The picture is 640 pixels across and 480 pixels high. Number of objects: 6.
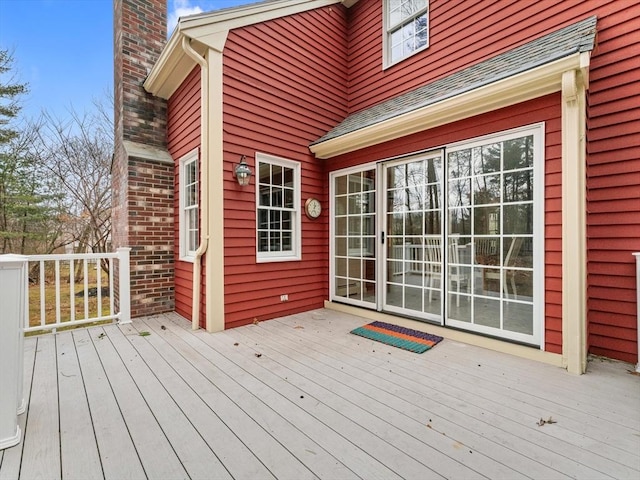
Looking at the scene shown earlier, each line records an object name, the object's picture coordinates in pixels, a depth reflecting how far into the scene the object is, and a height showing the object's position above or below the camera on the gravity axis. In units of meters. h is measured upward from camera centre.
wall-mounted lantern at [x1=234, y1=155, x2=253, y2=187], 3.90 +0.83
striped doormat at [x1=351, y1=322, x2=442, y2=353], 3.32 -1.20
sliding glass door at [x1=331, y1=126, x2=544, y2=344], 3.08 +0.00
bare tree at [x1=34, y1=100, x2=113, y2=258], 8.11 +1.83
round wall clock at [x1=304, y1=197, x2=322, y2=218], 4.85 +0.47
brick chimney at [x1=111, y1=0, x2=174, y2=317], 4.49 +1.16
